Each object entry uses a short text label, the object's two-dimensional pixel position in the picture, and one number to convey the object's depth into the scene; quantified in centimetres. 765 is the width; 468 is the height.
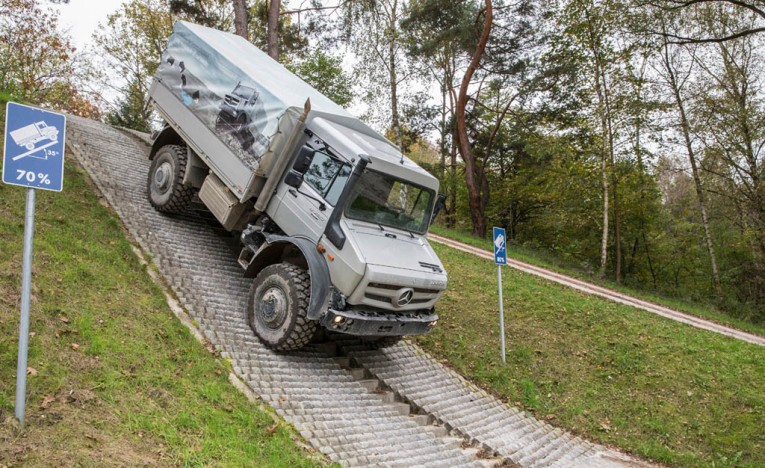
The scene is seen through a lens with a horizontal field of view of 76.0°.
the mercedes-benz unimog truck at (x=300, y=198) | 658
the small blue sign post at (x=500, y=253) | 927
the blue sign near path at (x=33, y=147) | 399
